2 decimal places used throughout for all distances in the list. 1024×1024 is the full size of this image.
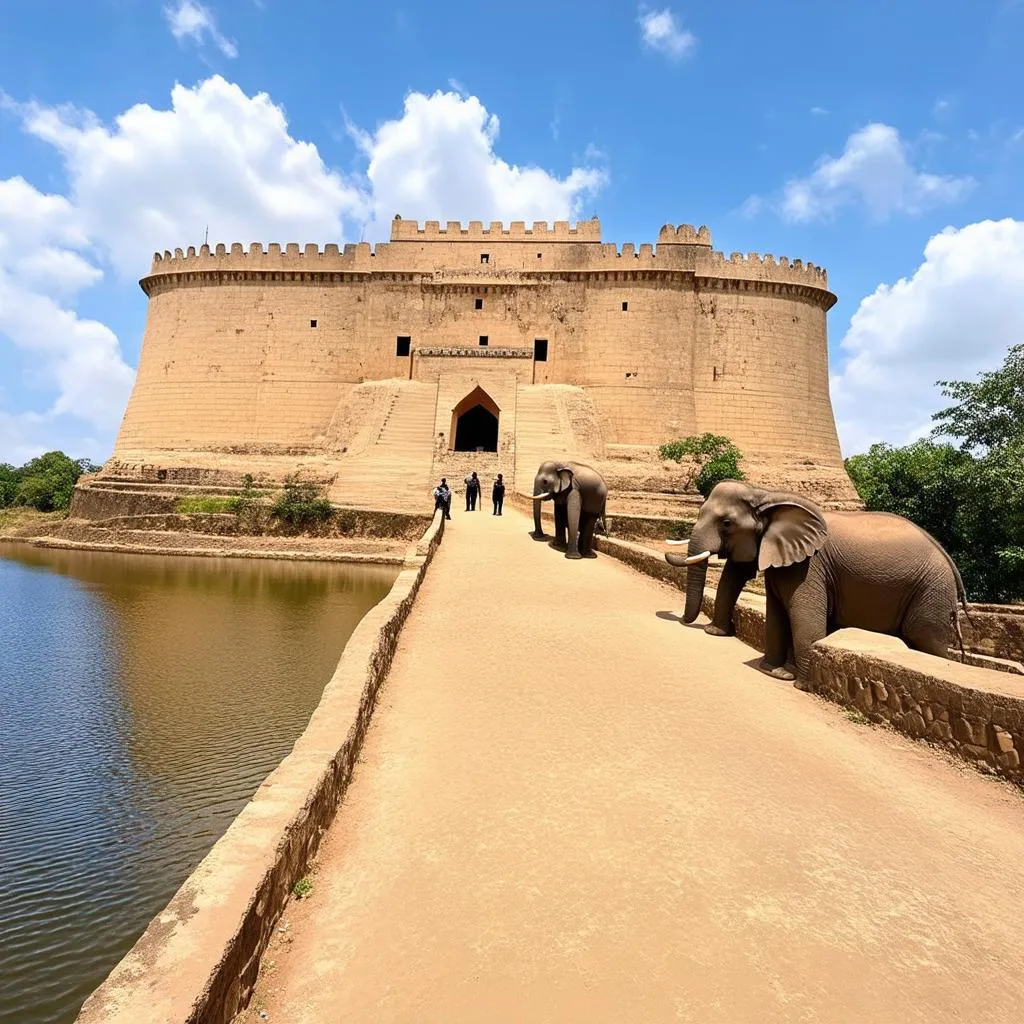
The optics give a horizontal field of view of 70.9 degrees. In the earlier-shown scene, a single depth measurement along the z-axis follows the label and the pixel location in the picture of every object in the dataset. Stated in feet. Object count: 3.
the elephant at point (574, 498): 40.34
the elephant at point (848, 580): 20.51
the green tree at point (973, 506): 51.13
